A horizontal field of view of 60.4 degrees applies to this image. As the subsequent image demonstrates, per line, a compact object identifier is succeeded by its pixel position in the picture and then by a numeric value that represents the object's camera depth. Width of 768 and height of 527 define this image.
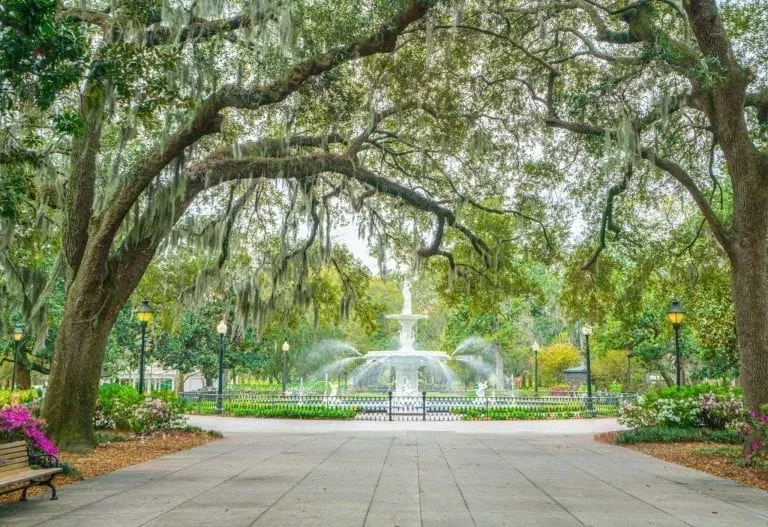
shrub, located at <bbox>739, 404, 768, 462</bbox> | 9.53
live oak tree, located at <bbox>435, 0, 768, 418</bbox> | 11.08
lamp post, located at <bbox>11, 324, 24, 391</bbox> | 24.91
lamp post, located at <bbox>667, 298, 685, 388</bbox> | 17.33
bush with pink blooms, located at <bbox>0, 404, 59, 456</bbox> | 7.64
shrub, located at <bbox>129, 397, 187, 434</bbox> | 14.47
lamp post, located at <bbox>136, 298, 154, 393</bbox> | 19.74
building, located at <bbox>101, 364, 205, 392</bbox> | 66.32
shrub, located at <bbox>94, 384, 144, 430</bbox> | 14.54
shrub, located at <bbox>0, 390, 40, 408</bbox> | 20.52
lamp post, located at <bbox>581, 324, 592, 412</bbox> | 23.81
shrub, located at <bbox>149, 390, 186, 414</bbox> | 15.48
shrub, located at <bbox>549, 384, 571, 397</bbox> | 37.66
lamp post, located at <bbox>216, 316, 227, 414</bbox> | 24.61
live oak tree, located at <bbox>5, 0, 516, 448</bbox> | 10.64
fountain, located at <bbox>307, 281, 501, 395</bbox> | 28.50
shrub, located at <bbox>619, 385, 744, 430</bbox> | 14.47
